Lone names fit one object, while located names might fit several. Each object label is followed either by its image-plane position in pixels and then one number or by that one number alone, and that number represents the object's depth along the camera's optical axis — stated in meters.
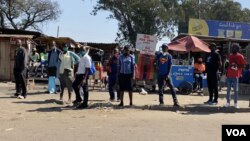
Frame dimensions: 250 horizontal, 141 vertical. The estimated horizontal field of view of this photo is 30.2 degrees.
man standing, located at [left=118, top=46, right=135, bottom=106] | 13.34
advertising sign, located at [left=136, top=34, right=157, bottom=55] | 19.14
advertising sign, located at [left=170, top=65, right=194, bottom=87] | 19.38
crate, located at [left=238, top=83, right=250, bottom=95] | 19.89
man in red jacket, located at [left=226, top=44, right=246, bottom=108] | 13.24
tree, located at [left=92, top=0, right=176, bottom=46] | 55.44
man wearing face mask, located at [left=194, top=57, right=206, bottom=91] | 19.83
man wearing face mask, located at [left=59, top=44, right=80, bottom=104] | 14.07
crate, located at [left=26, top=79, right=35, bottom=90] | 18.80
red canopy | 19.93
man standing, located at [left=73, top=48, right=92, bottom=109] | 13.09
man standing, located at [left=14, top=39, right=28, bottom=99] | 14.81
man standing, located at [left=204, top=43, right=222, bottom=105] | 14.00
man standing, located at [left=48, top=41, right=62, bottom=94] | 16.67
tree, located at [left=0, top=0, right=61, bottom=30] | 51.47
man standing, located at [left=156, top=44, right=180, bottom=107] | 13.63
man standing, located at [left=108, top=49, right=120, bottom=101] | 14.97
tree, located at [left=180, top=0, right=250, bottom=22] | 70.50
